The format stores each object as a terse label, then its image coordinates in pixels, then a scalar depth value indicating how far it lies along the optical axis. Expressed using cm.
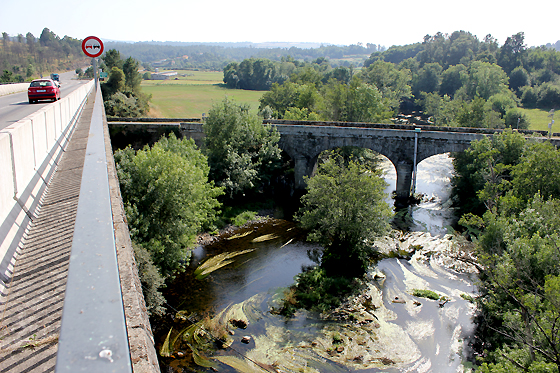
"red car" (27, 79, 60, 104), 2531
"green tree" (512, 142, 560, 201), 2378
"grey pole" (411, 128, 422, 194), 3925
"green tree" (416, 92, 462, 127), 6041
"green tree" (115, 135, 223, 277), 2241
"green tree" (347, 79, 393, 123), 5478
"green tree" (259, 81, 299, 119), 6150
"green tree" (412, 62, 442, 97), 10025
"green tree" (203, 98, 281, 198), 3572
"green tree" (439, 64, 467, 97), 9481
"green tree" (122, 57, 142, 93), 6284
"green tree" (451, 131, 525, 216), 3118
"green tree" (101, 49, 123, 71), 6769
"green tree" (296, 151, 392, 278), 2508
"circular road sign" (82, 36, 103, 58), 2011
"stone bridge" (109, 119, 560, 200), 3906
